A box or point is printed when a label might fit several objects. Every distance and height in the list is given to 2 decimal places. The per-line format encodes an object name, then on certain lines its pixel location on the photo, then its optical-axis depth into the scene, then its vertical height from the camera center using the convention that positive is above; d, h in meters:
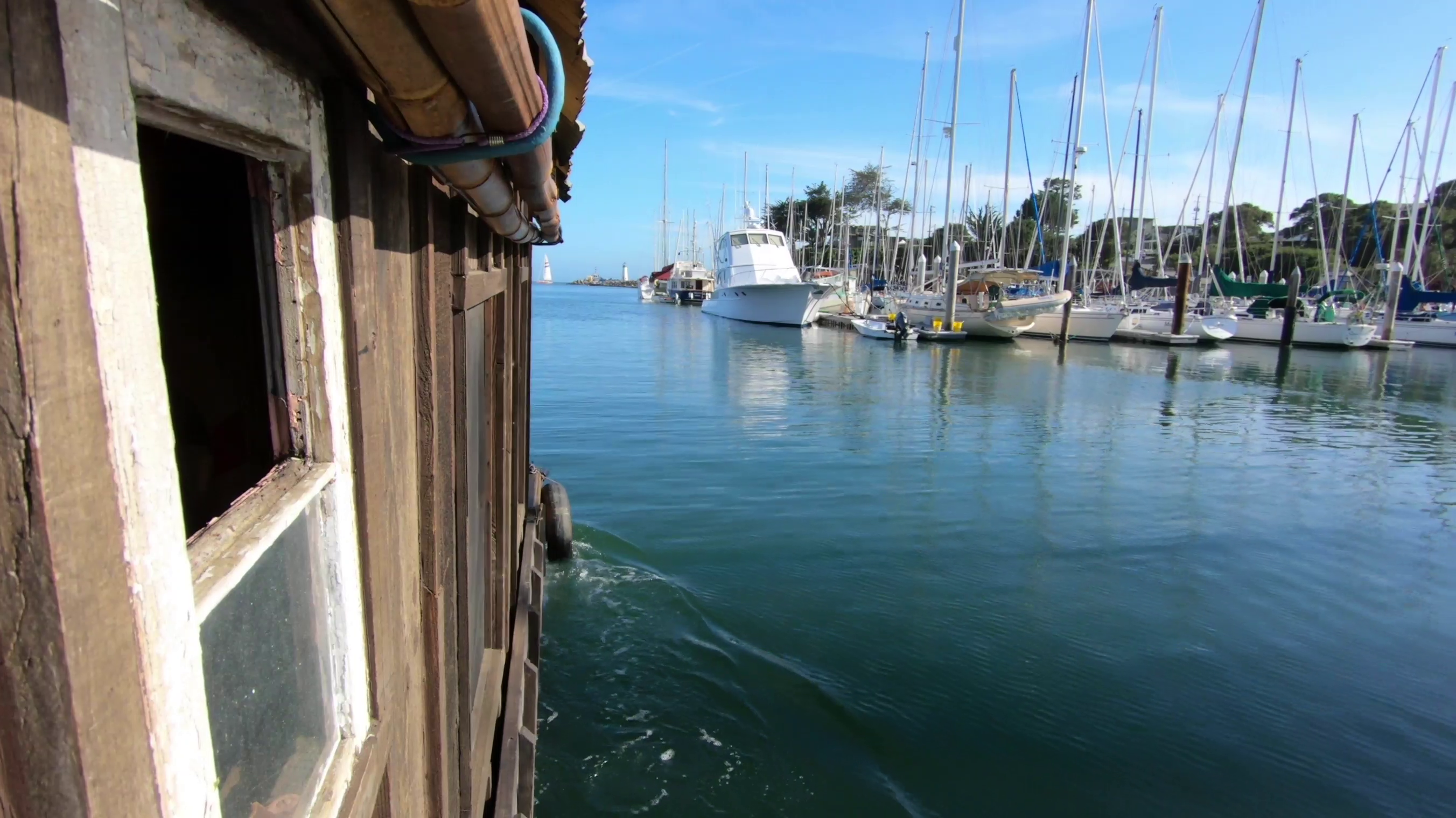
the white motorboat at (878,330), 36.66 -2.24
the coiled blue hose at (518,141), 1.46 +0.25
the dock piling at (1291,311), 35.12 -0.97
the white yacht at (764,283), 45.17 -0.15
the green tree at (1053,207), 60.00 +6.13
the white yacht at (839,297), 47.47 -0.92
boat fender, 8.25 -2.60
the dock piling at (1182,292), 34.97 -0.22
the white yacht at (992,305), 35.66 -0.96
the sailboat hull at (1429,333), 37.19 -1.93
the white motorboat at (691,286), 75.19 -0.70
